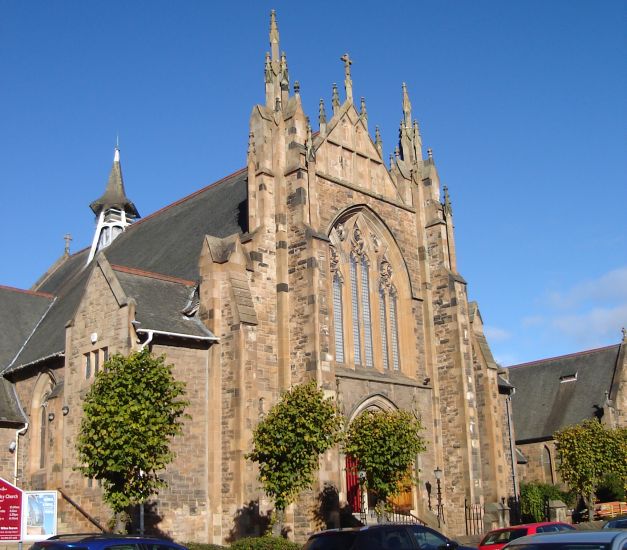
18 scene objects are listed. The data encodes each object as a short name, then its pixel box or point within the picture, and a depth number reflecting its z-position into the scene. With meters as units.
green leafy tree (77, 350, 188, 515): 20.58
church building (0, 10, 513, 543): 26.39
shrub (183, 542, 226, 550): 20.78
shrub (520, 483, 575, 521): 42.16
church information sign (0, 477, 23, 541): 16.50
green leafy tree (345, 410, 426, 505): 25.72
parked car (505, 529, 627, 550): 8.49
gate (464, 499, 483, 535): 31.33
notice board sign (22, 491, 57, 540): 17.08
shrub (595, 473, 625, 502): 42.22
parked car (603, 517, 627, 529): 20.16
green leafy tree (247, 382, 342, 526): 23.27
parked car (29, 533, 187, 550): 12.24
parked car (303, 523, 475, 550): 14.73
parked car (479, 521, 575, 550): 21.41
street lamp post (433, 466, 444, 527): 31.03
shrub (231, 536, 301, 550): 20.80
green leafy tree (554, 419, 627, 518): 38.22
